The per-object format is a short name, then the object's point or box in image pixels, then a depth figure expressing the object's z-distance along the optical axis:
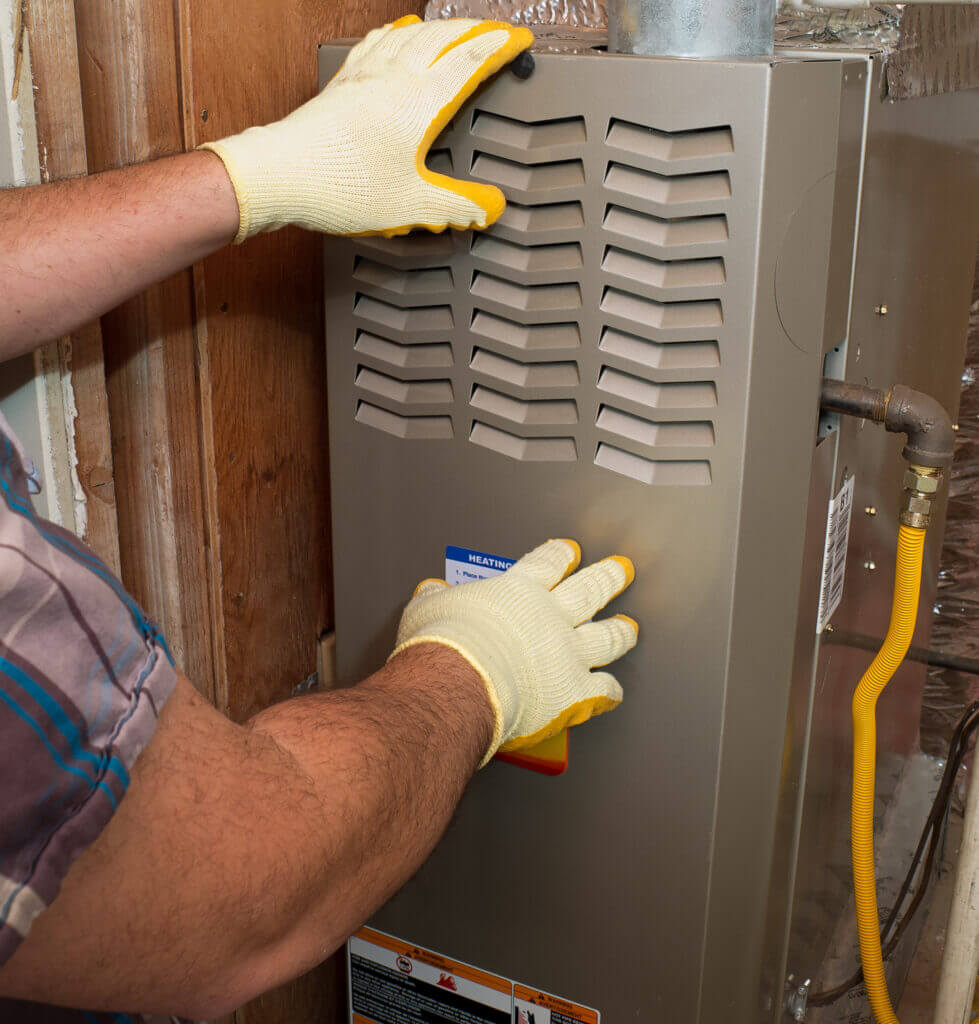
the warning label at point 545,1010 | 0.95
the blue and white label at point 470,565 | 0.89
